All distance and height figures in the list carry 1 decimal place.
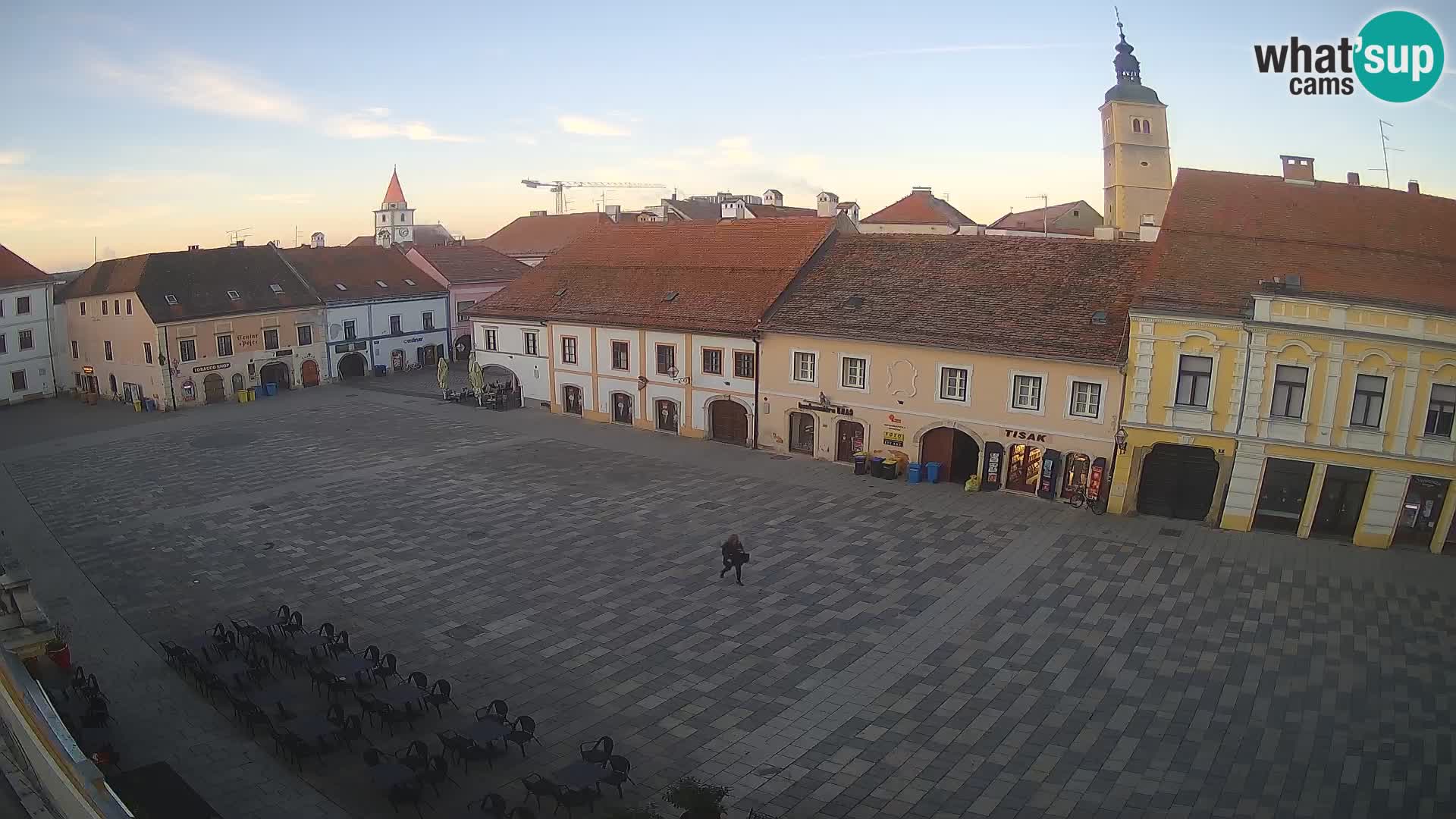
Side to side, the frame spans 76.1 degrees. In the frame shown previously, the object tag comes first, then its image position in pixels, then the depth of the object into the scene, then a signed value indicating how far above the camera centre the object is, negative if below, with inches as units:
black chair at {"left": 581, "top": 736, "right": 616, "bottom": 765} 566.9 -303.1
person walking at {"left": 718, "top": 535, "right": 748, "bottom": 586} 886.4 -281.4
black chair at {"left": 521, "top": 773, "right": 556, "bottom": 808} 532.4 -303.8
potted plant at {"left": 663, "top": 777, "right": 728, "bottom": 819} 441.1 -257.4
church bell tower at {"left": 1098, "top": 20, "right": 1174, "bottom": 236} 2285.9 +262.8
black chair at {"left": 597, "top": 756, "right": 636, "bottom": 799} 552.1 -304.3
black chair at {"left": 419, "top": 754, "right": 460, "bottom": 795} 559.8 -312.7
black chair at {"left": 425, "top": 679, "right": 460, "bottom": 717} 652.7 -309.6
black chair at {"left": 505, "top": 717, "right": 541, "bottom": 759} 595.2 -305.9
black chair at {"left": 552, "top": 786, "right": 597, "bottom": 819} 537.9 -316.0
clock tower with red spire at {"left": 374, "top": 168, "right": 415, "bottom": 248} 4325.8 +154.5
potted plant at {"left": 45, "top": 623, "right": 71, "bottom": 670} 713.6 -310.1
